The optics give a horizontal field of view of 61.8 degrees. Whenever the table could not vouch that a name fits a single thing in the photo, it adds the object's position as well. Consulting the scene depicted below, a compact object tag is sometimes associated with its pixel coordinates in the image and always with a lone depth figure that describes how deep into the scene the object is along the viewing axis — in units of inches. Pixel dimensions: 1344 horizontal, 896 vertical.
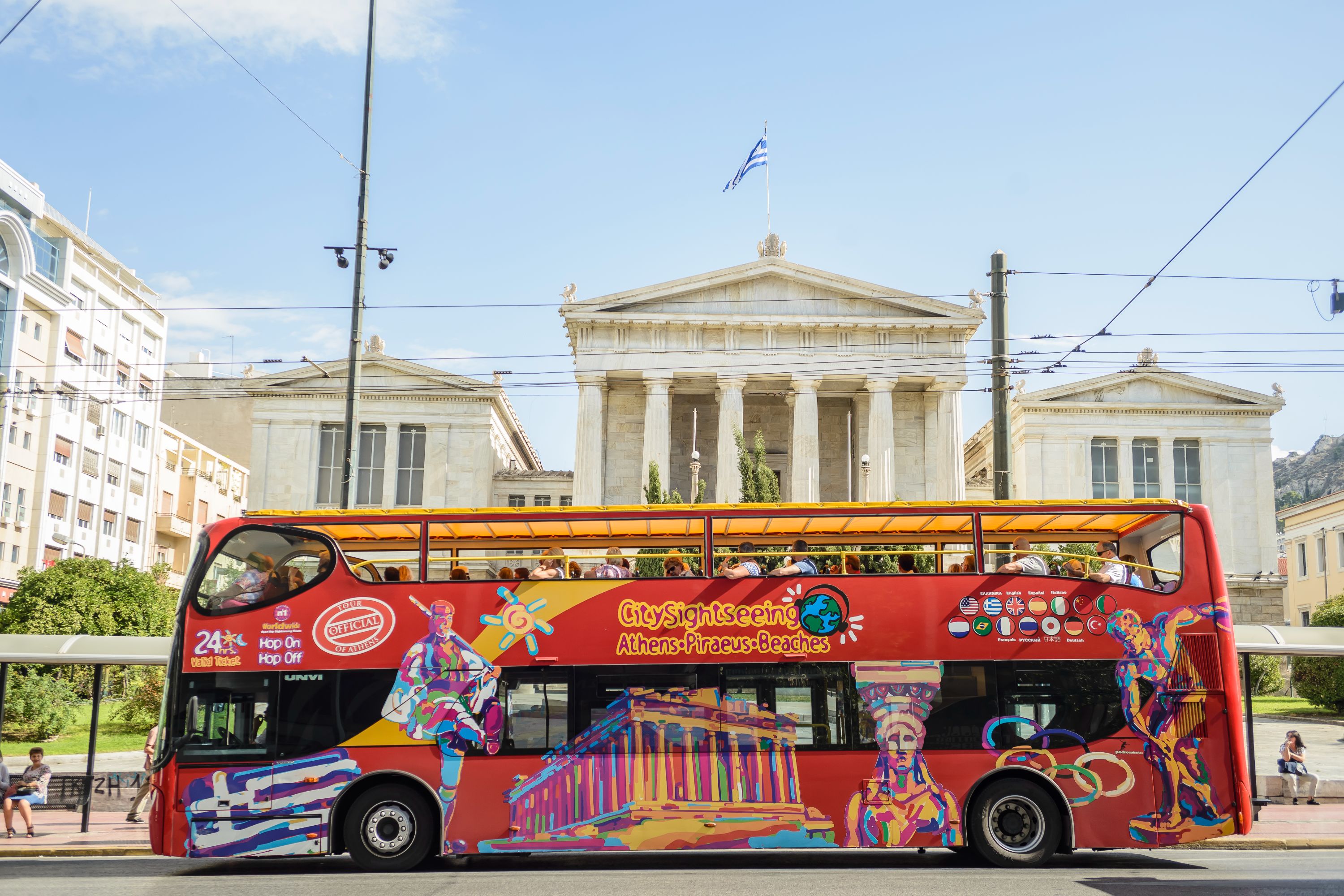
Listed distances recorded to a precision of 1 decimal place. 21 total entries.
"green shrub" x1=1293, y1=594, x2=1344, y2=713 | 1254.3
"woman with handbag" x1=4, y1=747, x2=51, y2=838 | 611.2
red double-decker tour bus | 474.6
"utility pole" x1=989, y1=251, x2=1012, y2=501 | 620.1
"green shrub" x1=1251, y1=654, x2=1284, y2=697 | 1454.2
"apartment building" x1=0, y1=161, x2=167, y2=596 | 2068.2
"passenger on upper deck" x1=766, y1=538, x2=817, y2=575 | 491.8
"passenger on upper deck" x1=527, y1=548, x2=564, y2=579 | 490.6
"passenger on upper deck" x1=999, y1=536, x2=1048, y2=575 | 487.2
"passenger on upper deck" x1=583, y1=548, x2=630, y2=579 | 498.3
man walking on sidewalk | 625.9
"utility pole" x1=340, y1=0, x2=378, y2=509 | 634.8
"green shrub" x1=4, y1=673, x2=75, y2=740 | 1030.4
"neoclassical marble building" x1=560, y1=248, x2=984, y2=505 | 1881.2
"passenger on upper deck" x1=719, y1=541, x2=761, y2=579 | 489.7
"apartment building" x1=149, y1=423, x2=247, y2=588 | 2699.3
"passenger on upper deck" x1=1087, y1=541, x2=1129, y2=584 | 485.7
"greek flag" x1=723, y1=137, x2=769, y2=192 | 1640.3
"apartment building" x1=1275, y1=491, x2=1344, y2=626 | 2241.6
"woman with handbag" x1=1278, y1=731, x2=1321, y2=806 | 721.6
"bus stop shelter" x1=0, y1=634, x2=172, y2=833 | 620.1
